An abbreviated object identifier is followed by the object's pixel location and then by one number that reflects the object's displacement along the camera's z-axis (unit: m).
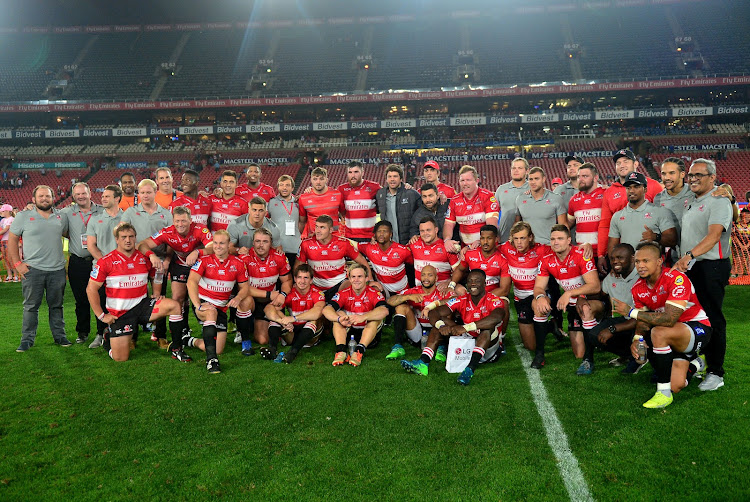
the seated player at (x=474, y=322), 5.18
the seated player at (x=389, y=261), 6.63
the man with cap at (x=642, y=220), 5.17
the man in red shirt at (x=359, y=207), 7.21
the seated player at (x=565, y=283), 5.37
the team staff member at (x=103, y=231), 6.40
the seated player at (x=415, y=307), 5.93
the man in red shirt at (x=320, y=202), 7.18
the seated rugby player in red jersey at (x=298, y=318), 5.80
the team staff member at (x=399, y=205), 7.05
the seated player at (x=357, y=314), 5.73
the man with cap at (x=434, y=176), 7.14
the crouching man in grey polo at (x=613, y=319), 4.81
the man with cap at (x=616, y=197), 5.71
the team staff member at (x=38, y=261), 6.25
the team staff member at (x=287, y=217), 7.09
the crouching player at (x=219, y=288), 5.96
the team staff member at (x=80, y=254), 6.64
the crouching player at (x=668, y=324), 4.20
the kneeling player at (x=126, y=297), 5.86
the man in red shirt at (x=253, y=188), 7.60
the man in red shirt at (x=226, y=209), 7.23
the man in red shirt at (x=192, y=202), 7.08
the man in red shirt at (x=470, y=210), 6.68
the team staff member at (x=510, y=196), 6.62
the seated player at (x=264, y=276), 6.34
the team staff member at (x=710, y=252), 4.46
